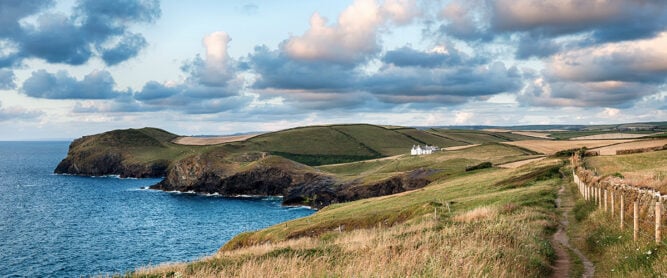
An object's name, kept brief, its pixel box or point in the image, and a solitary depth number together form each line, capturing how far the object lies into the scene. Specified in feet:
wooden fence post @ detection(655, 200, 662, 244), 60.80
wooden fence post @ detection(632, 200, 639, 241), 68.00
